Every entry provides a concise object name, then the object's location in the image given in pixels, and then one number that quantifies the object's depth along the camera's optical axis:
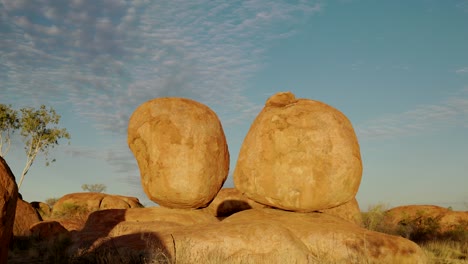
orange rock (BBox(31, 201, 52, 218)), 30.33
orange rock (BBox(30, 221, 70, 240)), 18.70
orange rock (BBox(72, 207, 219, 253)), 11.51
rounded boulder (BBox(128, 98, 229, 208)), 13.21
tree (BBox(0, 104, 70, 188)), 34.44
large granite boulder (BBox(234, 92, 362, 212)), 12.45
